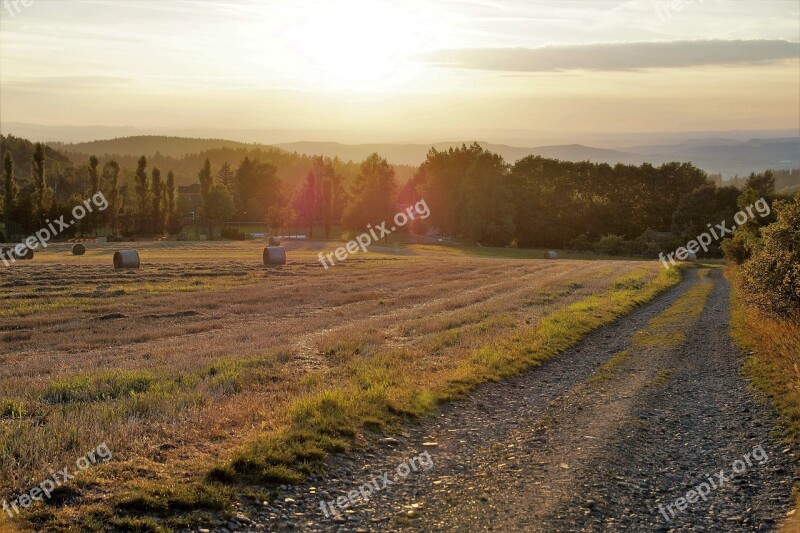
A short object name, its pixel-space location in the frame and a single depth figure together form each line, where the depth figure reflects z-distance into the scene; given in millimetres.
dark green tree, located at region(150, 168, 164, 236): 119900
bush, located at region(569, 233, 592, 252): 107188
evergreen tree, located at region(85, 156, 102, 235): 107438
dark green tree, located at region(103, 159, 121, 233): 113438
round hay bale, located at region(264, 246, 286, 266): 58312
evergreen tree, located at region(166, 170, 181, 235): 125694
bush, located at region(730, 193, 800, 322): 19375
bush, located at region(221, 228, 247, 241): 120625
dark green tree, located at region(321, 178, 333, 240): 128625
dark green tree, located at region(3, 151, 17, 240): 96250
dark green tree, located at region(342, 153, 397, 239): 121375
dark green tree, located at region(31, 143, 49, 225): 101938
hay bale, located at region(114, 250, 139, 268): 50719
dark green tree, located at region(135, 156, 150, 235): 119250
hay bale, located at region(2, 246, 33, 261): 59203
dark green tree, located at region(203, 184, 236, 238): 133750
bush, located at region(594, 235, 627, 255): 99188
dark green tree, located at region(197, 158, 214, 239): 133625
